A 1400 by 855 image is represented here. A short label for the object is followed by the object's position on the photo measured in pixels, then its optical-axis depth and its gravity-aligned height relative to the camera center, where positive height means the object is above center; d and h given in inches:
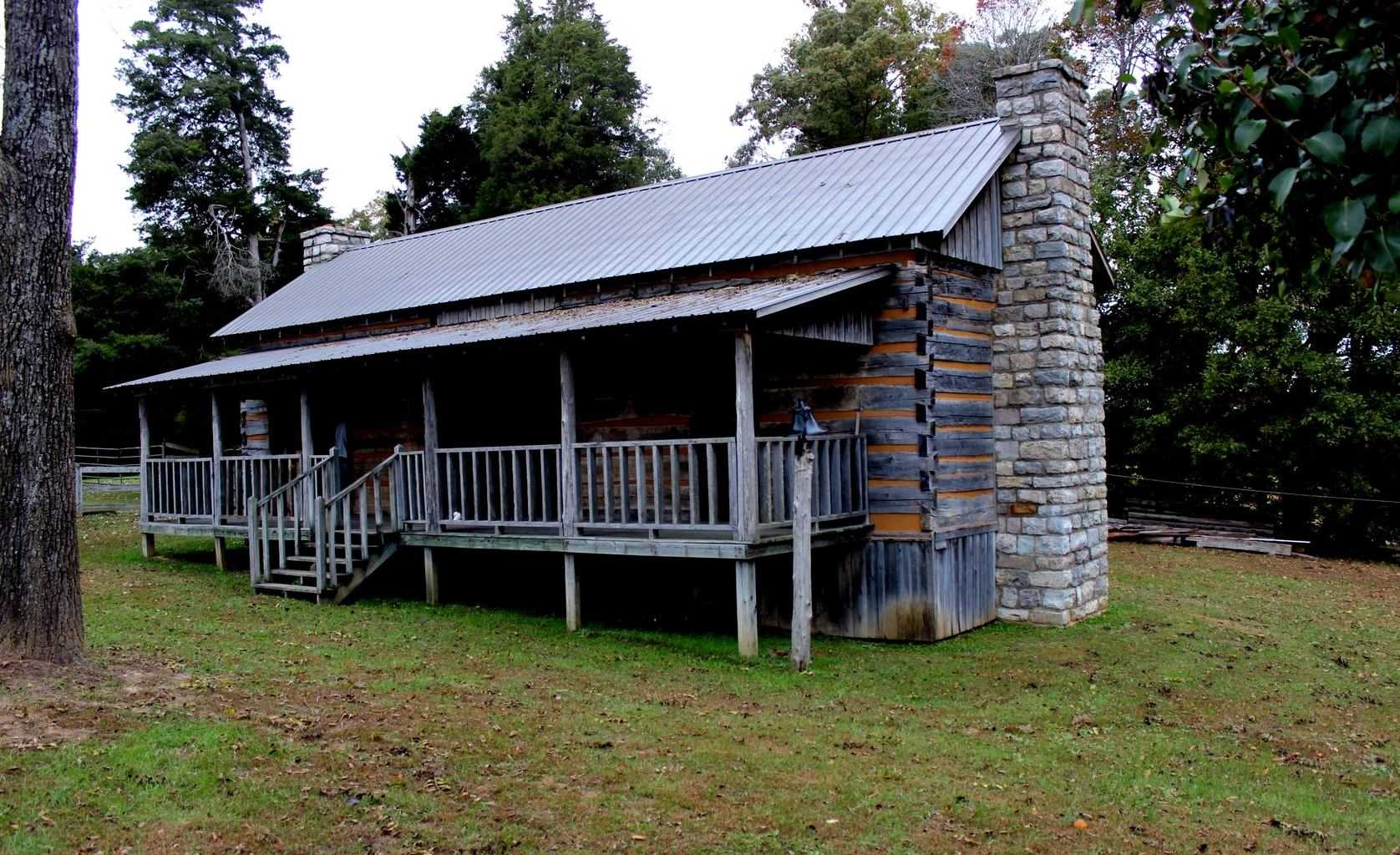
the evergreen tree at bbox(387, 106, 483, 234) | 1587.1 +360.4
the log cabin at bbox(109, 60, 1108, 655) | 470.0 +11.2
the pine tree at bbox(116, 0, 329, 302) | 1424.7 +384.0
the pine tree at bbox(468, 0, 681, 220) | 1507.1 +422.5
